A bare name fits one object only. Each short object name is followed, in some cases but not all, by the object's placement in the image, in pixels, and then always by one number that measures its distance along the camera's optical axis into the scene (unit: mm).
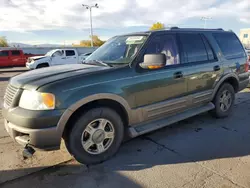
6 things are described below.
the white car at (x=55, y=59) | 15382
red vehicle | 18641
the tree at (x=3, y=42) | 48788
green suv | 2539
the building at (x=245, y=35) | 75806
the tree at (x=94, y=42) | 64906
